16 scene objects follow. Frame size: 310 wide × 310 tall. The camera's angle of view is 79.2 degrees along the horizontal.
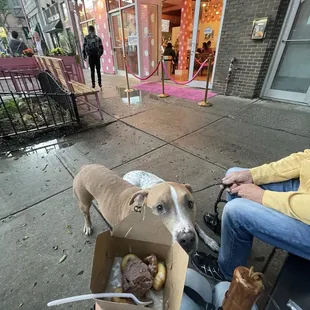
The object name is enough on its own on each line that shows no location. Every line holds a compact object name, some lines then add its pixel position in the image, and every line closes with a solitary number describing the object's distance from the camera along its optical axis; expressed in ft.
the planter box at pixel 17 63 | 22.11
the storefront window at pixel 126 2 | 27.18
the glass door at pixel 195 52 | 21.21
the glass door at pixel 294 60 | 15.52
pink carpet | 21.35
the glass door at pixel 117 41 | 33.00
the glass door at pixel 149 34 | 27.20
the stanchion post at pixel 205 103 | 18.18
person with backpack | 23.38
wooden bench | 14.23
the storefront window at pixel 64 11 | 46.03
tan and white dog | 4.34
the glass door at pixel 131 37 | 29.19
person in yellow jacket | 3.51
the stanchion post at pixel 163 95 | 21.47
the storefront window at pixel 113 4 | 31.14
